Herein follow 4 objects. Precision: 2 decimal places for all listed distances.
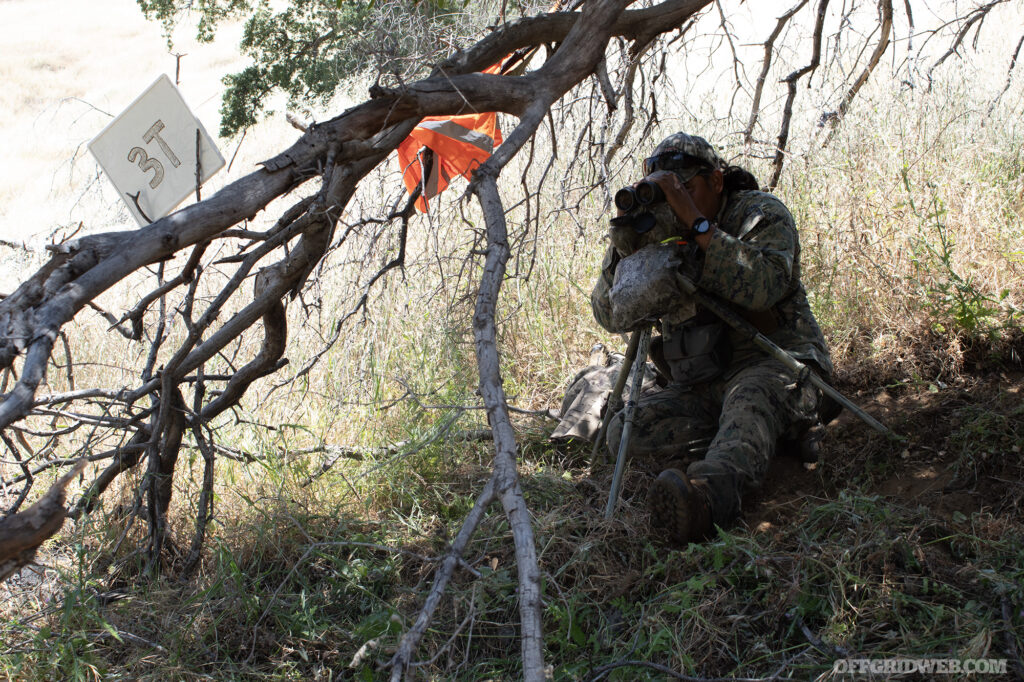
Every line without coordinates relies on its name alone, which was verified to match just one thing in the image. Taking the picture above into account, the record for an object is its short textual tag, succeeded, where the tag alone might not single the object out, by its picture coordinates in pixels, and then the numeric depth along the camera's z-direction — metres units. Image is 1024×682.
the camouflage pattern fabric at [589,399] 3.69
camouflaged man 2.83
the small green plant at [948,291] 3.44
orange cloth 3.37
